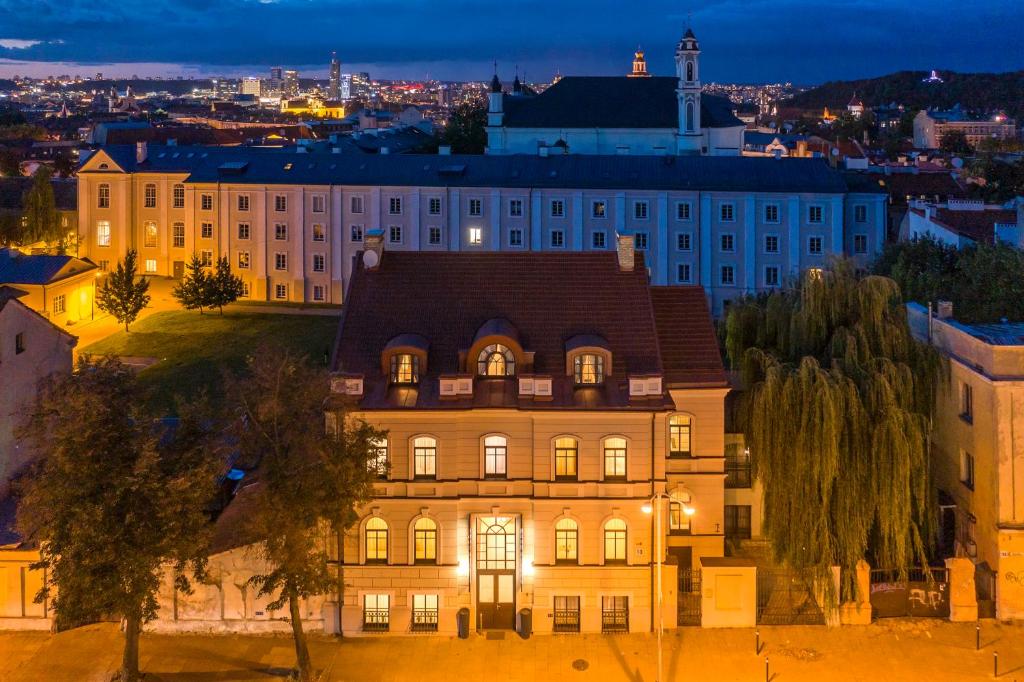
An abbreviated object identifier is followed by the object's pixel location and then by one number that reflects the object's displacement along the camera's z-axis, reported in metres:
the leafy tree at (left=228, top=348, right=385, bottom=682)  31.36
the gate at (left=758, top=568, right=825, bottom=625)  35.53
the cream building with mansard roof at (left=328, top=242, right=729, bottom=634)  35.03
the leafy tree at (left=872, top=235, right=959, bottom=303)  52.47
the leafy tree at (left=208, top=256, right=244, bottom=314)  77.61
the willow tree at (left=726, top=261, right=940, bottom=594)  35.97
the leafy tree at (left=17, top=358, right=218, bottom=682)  29.97
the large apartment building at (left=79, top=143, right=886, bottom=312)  82.12
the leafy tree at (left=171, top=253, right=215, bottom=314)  77.19
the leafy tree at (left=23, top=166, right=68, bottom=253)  92.19
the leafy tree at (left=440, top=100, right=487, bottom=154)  136.88
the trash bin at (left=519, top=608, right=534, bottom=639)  34.72
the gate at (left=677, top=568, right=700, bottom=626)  35.34
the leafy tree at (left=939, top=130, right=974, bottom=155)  170.75
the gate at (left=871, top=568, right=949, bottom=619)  35.69
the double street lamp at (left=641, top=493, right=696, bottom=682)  31.34
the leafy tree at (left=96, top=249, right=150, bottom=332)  73.25
